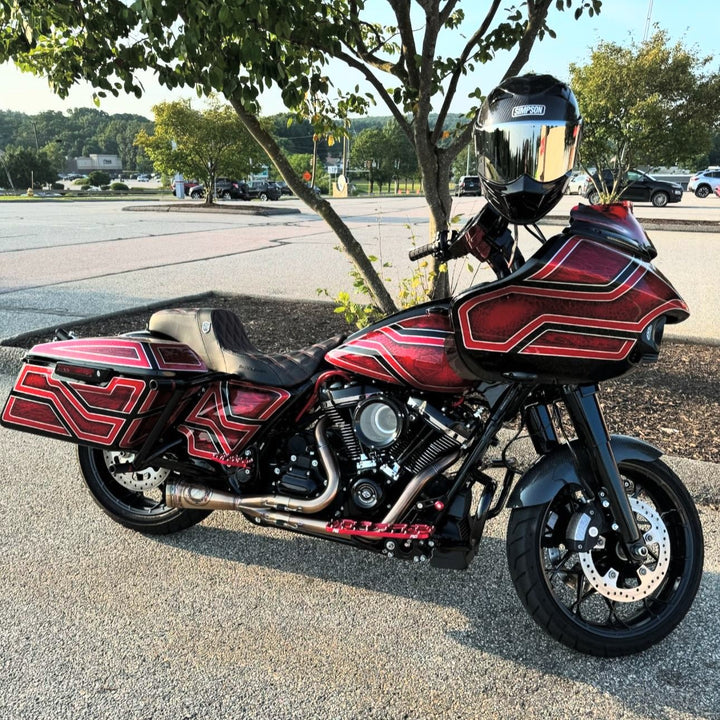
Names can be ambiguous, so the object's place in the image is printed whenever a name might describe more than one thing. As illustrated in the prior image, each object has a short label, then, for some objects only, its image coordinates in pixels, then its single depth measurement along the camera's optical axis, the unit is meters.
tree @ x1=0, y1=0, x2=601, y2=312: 3.24
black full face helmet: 1.85
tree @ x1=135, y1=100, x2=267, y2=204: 26.89
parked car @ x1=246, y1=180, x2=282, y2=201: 41.56
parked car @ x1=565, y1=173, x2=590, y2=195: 20.58
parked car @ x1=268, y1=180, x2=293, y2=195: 44.19
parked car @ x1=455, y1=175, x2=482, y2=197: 36.22
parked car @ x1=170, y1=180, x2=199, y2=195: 43.38
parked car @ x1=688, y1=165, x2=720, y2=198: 36.88
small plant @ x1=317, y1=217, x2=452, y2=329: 4.84
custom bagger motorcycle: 1.94
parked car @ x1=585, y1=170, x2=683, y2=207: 27.72
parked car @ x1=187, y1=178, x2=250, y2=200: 39.88
